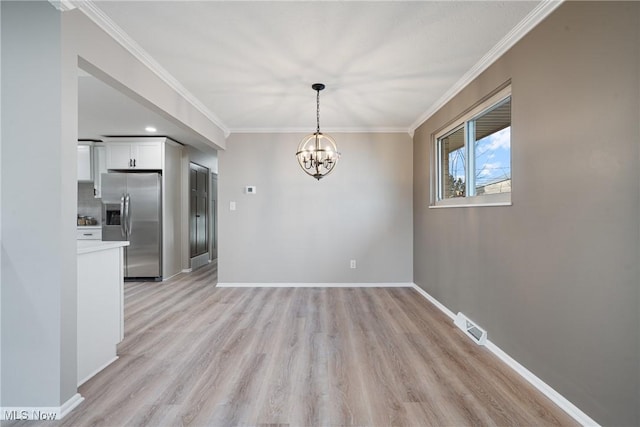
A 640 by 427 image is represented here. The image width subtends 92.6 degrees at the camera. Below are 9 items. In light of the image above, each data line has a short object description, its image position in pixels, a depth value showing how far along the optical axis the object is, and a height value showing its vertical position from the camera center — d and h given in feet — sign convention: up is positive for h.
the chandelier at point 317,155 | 10.42 +2.09
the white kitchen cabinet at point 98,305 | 6.51 -2.06
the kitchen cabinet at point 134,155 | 16.62 +3.35
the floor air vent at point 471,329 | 8.45 -3.41
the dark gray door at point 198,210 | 20.04 +0.43
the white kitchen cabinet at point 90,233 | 16.57 -0.89
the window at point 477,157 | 8.15 +1.85
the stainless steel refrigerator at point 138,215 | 16.22 +0.07
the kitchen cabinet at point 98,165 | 17.07 +2.88
